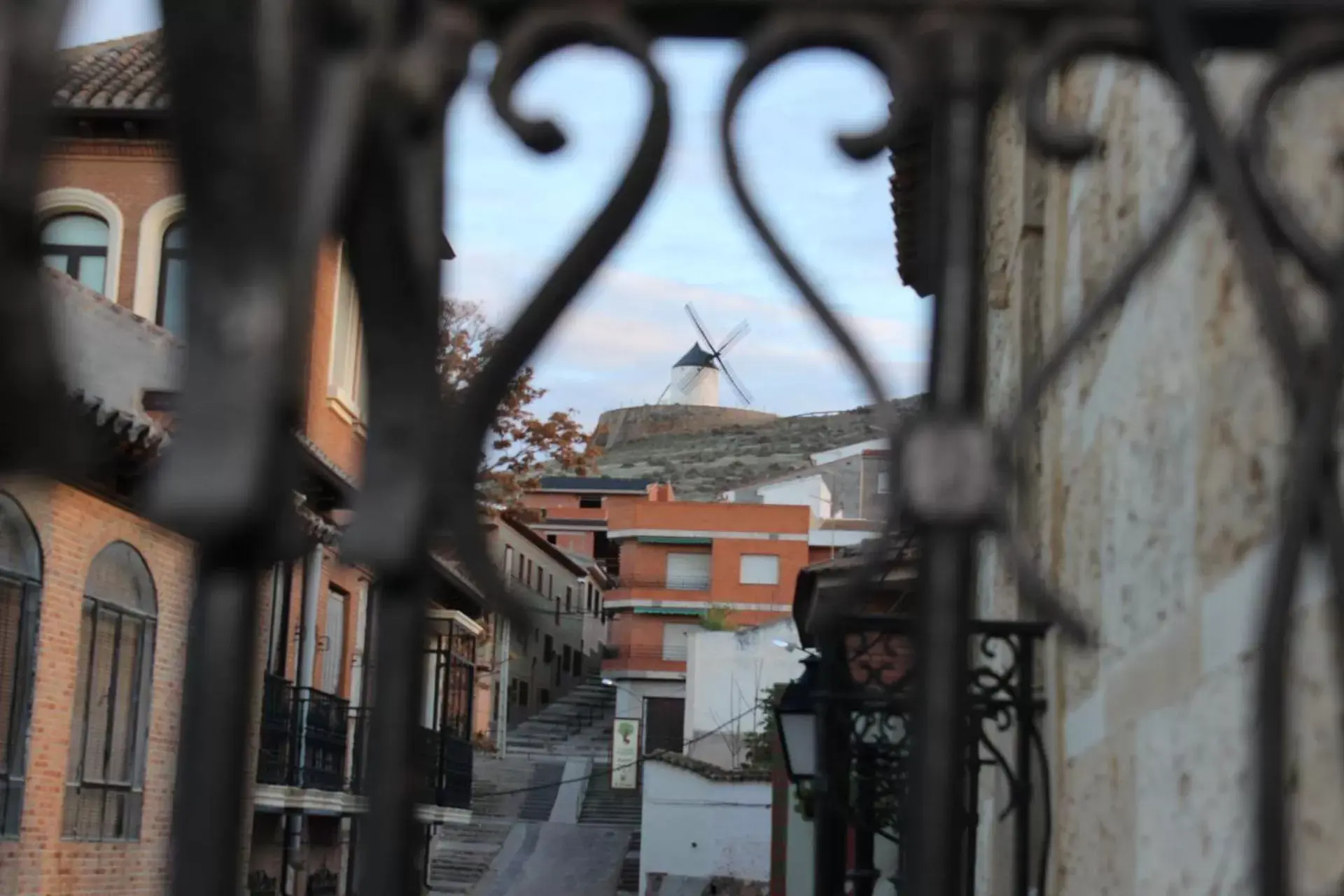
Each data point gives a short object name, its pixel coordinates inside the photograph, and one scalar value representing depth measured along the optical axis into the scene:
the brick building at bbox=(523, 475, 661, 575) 68.44
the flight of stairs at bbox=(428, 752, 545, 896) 35.19
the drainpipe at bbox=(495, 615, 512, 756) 47.41
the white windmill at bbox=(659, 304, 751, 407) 98.12
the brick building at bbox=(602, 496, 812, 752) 49.84
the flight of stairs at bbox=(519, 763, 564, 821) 41.84
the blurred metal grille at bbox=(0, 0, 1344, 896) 1.48
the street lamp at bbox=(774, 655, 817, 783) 8.22
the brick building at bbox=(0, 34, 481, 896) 12.83
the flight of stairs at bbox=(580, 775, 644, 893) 41.28
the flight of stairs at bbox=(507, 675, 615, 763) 49.25
